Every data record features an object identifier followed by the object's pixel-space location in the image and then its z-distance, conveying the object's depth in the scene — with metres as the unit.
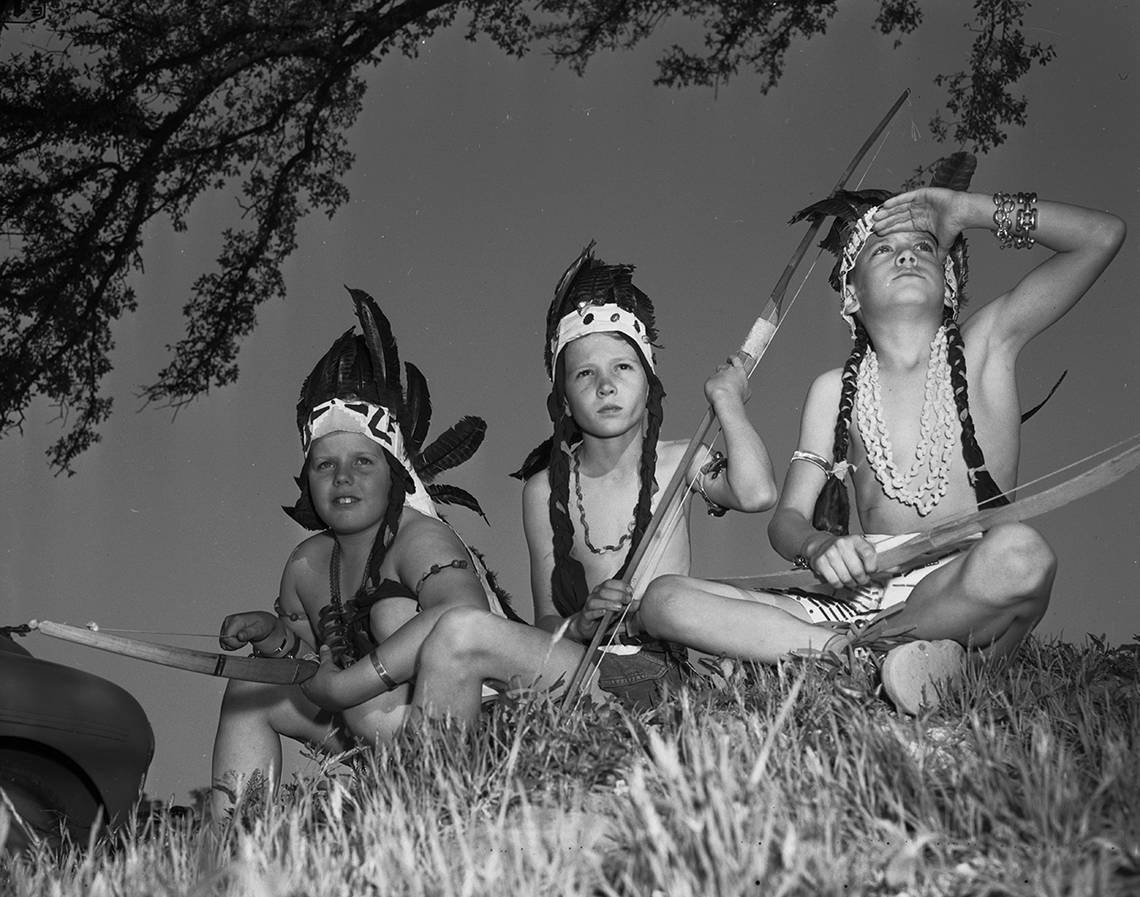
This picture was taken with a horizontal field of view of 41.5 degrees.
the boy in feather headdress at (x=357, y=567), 3.63
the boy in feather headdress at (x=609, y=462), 3.59
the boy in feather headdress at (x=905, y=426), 3.16
